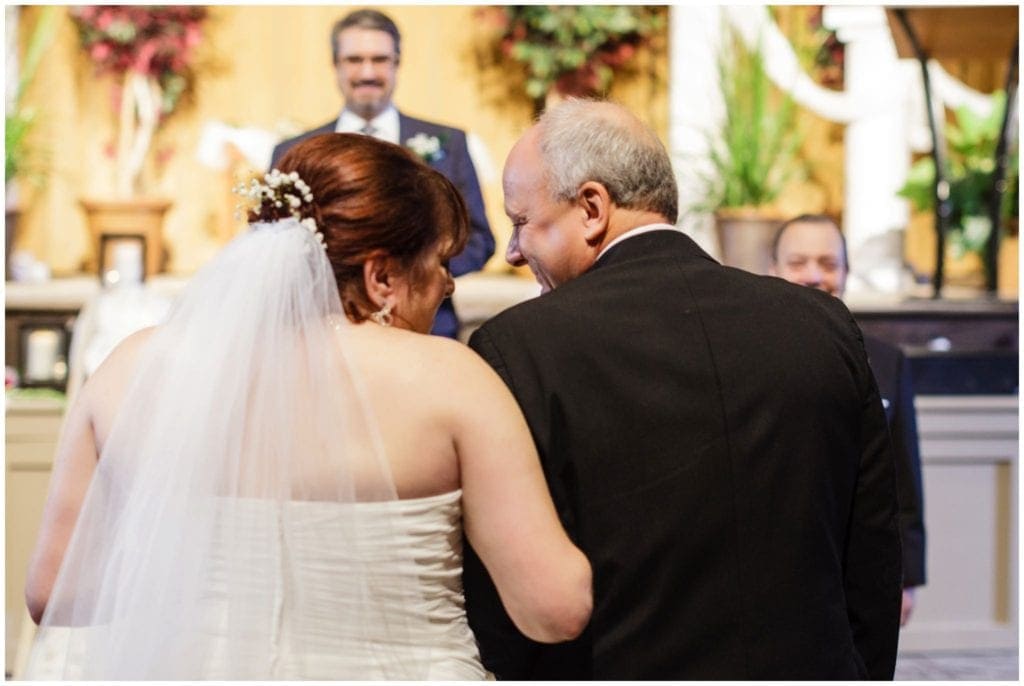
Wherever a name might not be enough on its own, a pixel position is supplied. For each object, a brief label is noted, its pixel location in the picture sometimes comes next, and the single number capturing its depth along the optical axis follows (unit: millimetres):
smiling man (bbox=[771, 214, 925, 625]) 3107
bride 1569
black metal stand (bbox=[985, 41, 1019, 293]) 4875
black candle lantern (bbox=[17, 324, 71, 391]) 4711
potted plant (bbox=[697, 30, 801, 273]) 5496
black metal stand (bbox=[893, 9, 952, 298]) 4859
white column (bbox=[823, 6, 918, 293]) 5949
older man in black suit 1665
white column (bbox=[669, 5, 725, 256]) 6047
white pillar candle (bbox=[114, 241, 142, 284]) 5195
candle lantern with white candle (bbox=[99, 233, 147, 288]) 5164
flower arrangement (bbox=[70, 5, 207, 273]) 6125
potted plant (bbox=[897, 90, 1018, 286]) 5410
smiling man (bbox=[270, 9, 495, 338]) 3842
